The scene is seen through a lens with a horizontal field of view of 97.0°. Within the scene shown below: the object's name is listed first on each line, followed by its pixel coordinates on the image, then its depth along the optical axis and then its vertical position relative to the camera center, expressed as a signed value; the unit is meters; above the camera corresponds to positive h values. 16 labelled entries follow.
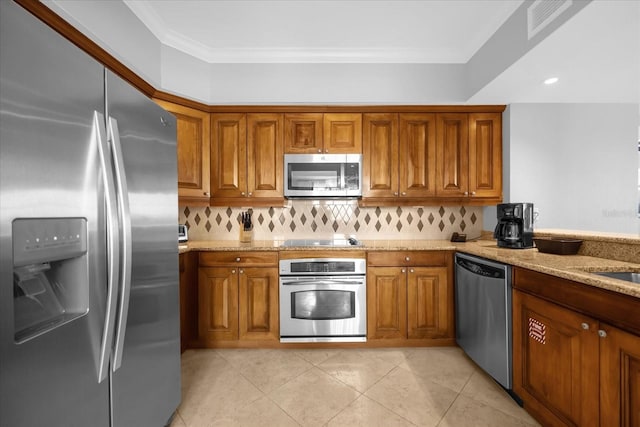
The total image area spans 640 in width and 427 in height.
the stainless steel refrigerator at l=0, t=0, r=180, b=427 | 0.73 -0.07
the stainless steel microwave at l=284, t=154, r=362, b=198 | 2.78 +0.37
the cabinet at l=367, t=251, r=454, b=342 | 2.53 -0.77
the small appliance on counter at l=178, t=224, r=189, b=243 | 2.80 -0.20
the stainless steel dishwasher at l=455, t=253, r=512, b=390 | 1.88 -0.76
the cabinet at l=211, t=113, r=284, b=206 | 2.82 +0.58
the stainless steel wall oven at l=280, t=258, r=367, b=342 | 2.52 -0.82
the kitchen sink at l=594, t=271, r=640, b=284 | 1.56 -0.36
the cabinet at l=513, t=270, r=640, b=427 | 1.17 -0.76
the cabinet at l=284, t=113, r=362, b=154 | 2.82 +0.80
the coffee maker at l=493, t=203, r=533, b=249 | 2.29 -0.12
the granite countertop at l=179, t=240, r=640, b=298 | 1.29 -0.31
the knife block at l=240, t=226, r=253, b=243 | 2.97 -0.23
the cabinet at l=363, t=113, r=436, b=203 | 2.83 +0.61
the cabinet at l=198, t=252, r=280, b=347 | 2.54 -0.78
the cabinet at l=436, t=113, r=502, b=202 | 2.84 +0.57
